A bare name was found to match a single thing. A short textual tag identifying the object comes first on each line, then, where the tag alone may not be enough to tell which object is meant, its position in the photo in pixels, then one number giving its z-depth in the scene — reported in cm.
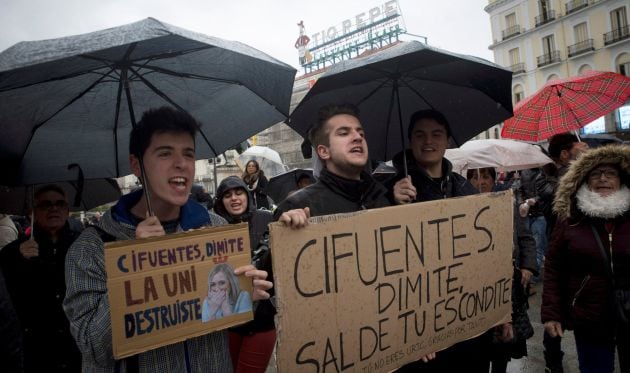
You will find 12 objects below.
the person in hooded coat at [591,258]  267
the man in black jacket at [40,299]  262
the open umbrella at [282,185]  635
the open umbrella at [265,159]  832
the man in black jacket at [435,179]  238
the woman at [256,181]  693
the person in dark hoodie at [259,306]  268
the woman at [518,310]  272
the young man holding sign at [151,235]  151
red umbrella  412
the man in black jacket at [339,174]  213
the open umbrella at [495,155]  557
